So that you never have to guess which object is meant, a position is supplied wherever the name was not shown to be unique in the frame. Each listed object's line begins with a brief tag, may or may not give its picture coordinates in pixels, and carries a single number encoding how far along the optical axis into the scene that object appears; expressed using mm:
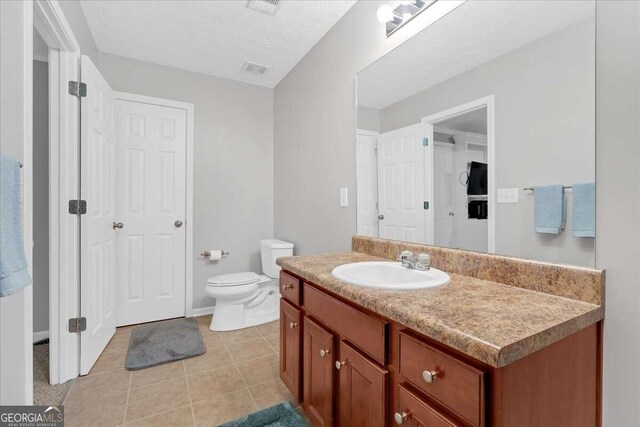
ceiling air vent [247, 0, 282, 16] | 1943
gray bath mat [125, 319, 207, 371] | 2074
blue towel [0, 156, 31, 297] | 863
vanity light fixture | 1490
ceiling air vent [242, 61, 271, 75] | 2789
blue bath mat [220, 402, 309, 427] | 1441
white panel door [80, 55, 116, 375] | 1897
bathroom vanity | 653
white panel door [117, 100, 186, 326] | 2660
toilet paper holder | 2980
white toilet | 2568
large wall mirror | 949
